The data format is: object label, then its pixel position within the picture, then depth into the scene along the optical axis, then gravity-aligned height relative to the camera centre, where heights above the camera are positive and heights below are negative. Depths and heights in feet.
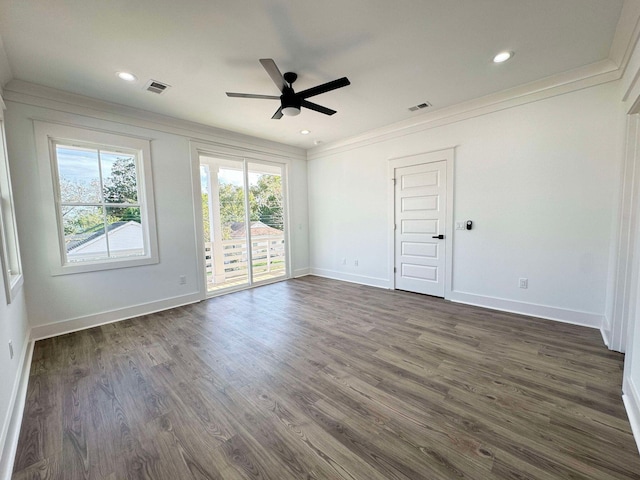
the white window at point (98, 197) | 10.07 +1.31
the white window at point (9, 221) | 8.07 +0.32
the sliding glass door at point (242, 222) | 15.99 +0.14
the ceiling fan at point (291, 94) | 7.56 +4.04
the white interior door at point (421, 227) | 12.98 -0.42
